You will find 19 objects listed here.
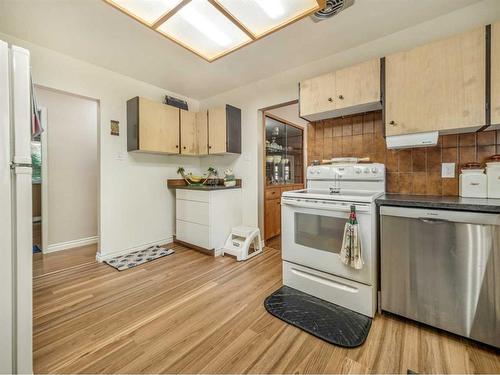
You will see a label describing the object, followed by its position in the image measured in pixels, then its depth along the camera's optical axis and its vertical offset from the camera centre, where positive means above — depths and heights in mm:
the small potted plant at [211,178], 3380 +101
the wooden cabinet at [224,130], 3105 +796
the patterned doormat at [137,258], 2590 -917
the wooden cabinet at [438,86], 1516 +725
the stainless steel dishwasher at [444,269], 1285 -542
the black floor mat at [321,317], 1436 -976
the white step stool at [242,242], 2801 -767
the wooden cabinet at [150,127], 2807 +781
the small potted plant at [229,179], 3223 +88
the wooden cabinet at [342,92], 1905 +856
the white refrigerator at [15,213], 978 -122
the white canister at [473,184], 1605 -2
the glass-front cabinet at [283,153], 3678 +590
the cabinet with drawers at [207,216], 2885 -423
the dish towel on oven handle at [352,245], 1568 -433
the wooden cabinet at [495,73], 1447 +730
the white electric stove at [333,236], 1601 -421
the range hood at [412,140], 1689 +352
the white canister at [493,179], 1545 +32
